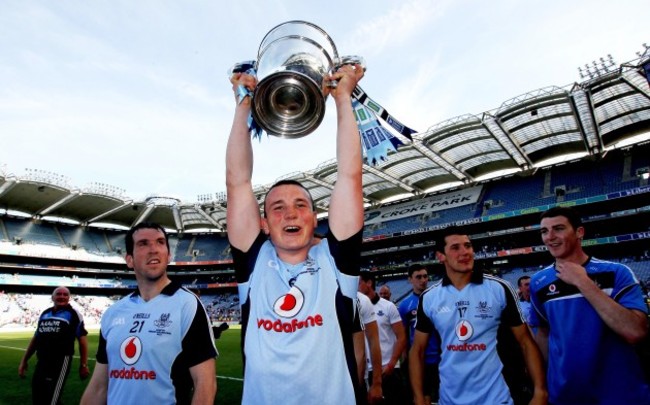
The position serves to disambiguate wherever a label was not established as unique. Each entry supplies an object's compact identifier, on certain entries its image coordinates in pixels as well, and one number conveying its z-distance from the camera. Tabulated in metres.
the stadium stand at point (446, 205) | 26.12
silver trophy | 2.13
